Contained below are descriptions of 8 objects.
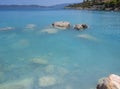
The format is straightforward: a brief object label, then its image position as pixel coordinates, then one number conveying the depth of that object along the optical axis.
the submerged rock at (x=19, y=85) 4.96
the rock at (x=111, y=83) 3.34
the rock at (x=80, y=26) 13.34
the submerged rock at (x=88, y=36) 10.62
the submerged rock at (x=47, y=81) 5.00
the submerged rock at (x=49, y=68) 6.02
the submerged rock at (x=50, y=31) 12.50
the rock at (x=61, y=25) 13.99
